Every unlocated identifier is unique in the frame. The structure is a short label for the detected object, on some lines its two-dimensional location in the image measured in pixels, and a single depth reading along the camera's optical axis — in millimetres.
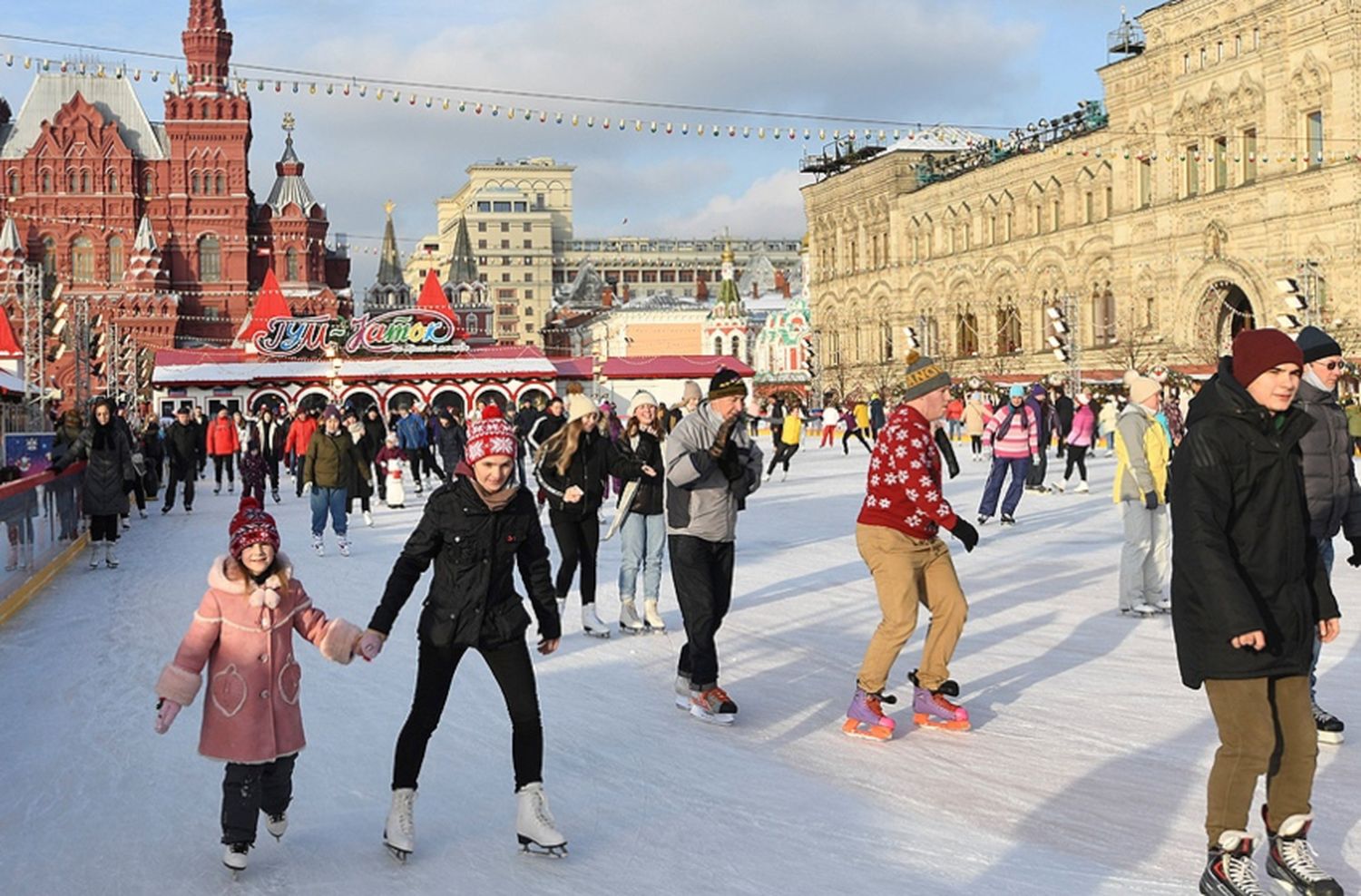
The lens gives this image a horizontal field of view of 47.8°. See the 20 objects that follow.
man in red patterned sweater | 6172
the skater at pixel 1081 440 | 18208
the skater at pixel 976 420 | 29259
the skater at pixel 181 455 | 20047
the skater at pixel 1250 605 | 3975
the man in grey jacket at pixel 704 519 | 6668
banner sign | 55719
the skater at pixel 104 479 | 12859
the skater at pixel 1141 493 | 8961
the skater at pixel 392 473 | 19562
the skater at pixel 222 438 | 23062
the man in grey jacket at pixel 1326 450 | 5445
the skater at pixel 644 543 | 9070
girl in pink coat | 4426
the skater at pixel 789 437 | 22484
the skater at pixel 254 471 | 16312
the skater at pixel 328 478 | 13641
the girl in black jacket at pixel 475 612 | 4609
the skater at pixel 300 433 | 21297
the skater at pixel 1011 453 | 15148
